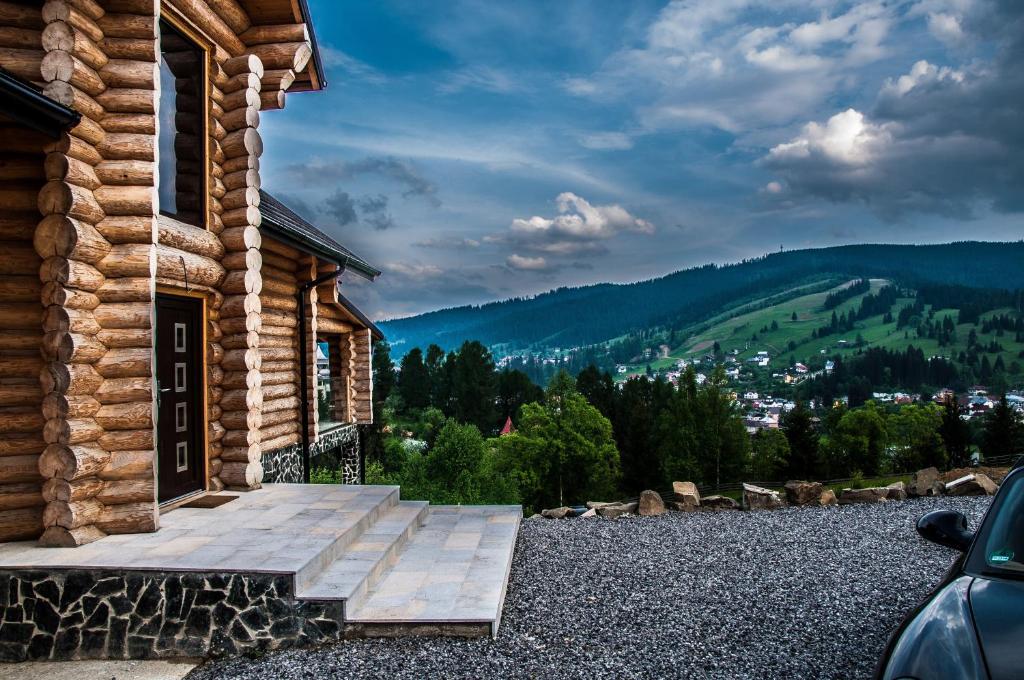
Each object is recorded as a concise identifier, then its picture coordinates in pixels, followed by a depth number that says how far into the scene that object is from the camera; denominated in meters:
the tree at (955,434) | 43.47
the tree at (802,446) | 46.34
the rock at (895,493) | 10.16
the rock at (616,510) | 9.80
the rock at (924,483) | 10.23
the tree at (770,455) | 44.56
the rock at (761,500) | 9.90
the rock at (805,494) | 10.07
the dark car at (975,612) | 2.38
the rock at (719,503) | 9.88
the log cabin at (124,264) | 5.66
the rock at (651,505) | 9.78
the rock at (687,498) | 9.93
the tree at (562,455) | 42.41
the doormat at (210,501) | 7.46
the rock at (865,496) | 10.07
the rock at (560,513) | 9.88
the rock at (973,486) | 10.13
